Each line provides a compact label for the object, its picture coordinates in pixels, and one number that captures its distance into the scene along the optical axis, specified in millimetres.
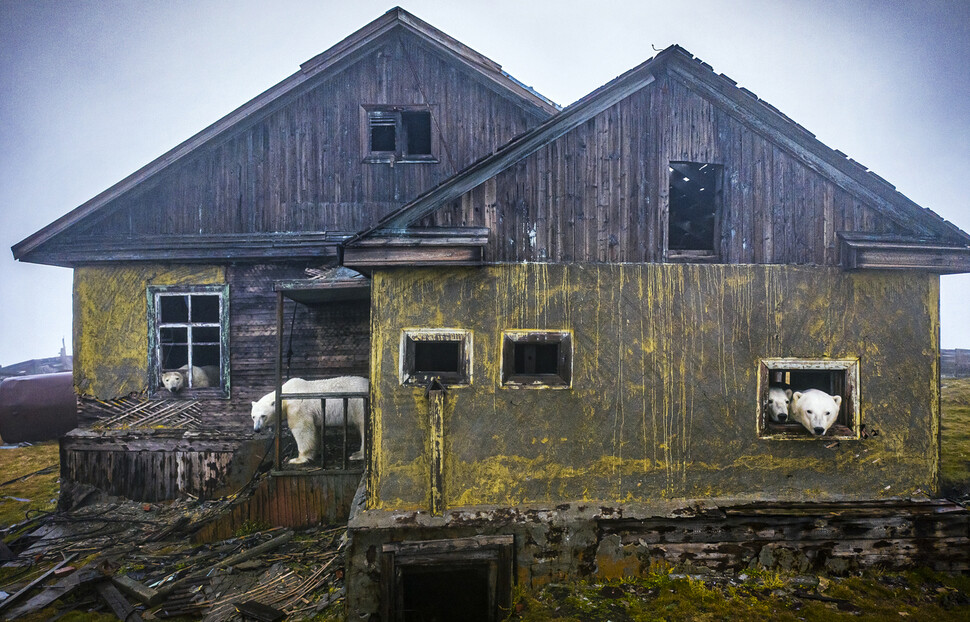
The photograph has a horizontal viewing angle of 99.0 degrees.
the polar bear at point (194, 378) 7828
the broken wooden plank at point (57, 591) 4820
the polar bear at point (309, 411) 6684
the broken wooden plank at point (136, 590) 4898
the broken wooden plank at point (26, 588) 4927
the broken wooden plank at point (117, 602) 4732
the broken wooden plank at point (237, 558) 5086
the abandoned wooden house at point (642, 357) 4668
